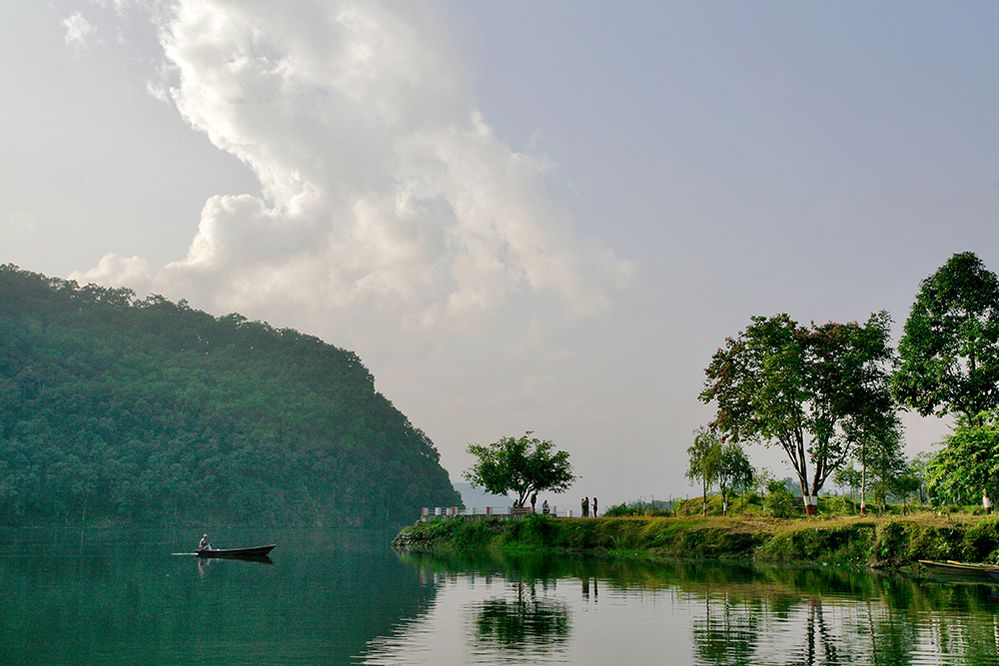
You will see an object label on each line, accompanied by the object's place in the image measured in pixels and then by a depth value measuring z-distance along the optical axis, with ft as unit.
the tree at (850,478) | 261.44
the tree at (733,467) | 225.76
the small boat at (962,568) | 128.67
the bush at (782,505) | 203.72
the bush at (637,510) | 241.35
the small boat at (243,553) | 204.03
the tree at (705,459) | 224.74
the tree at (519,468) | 257.96
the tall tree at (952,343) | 176.35
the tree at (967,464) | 123.75
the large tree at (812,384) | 200.75
